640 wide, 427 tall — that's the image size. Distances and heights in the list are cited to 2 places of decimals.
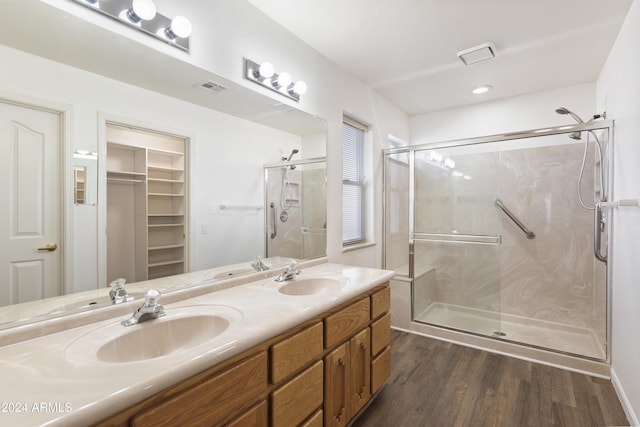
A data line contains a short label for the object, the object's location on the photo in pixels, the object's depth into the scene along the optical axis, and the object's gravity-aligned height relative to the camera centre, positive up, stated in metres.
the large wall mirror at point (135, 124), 1.02 +0.39
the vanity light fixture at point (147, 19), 1.18 +0.81
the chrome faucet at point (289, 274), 1.75 -0.36
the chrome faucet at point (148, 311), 1.08 -0.36
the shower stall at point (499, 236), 2.84 -0.24
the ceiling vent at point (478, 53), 2.20 +1.20
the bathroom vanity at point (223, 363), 0.69 -0.44
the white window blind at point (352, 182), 2.76 +0.28
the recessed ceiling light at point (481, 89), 2.94 +1.21
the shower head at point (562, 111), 2.40 +0.80
